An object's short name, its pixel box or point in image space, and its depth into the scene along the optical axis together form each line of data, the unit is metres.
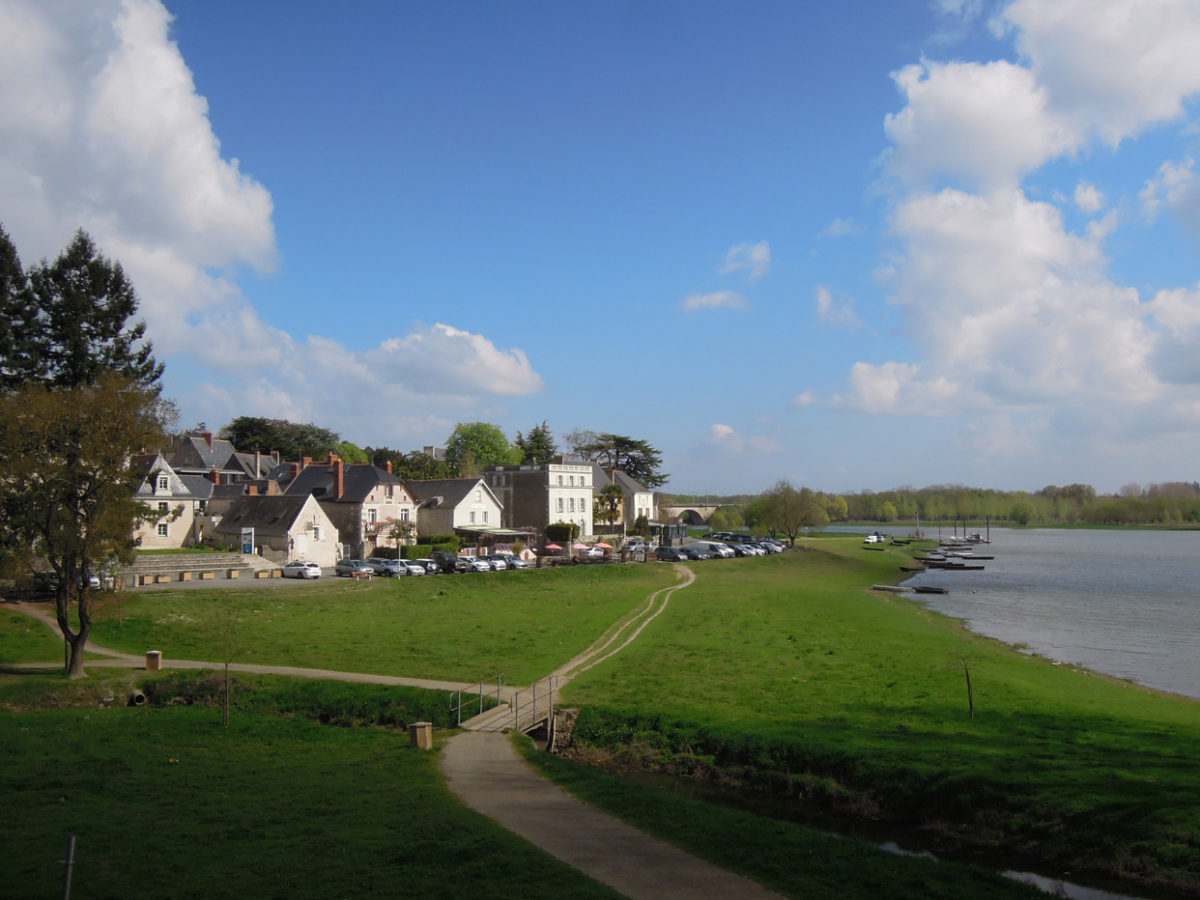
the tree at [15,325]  46.31
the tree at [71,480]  27.67
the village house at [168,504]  61.02
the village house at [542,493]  82.62
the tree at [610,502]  94.75
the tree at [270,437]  111.31
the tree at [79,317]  50.34
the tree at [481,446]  127.94
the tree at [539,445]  126.81
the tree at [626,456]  122.44
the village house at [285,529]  59.59
